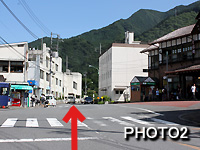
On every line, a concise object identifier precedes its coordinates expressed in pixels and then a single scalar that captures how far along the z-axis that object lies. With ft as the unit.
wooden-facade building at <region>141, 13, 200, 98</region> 117.50
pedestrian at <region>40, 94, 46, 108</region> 118.52
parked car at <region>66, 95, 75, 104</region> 219.82
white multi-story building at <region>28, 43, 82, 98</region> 173.78
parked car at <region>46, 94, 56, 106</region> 119.55
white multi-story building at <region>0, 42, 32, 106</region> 152.15
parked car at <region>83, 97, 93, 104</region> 182.19
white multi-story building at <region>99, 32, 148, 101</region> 204.33
